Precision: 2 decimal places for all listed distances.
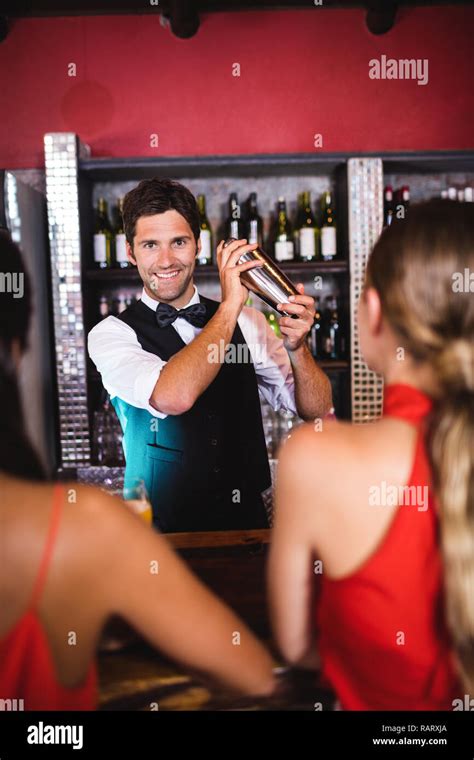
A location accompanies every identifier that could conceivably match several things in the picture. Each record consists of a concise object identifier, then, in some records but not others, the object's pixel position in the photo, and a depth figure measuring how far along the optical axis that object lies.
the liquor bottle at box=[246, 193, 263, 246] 3.37
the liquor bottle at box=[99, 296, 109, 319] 3.31
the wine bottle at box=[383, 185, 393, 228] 3.36
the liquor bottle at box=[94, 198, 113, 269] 3.23
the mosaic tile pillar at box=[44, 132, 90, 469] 3.07
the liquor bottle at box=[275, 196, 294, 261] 3.23
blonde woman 0.82
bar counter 0.89
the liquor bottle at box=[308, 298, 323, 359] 3.44
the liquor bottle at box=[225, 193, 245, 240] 3.37
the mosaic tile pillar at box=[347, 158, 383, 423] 3.14
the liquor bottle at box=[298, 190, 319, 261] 3.23
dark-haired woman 0.71
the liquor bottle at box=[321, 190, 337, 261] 3.24
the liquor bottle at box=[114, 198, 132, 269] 3.21
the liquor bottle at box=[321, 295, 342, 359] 3.43
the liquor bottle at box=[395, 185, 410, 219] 3.32
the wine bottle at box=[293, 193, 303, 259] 3.39
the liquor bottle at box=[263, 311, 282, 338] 3.36
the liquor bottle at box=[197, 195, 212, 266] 3.25
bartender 1.87
